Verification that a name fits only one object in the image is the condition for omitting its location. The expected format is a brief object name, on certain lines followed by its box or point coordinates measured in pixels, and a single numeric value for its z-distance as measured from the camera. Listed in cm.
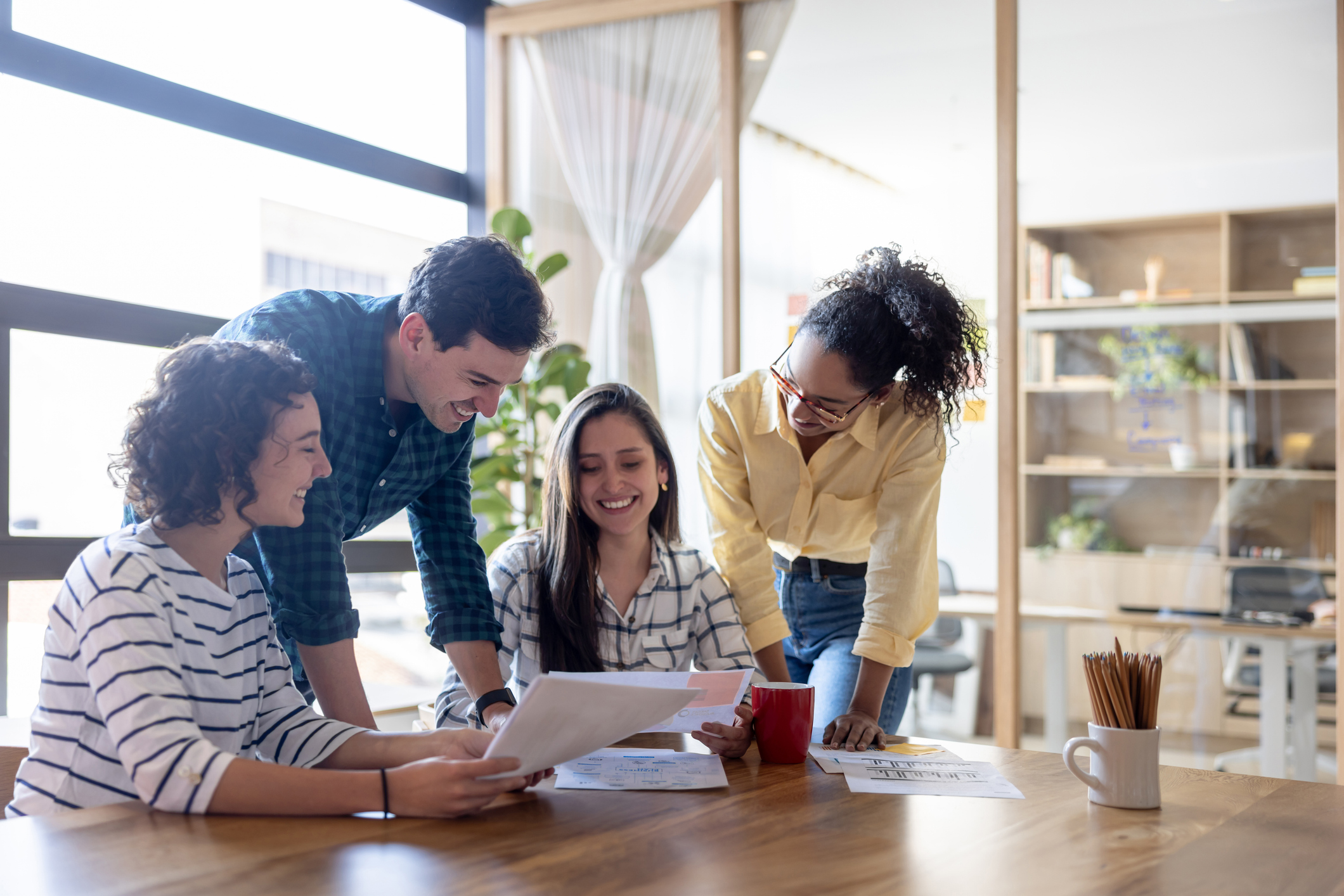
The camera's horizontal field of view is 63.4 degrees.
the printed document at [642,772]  117
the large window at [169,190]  262
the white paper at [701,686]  121
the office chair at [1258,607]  299
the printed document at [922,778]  117
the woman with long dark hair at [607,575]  173
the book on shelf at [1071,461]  326
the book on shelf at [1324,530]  297
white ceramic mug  111
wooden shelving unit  301
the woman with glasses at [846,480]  171
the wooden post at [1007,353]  320
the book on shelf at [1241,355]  308
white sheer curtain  366
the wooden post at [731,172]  356
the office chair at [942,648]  347
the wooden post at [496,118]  394
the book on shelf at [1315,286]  298
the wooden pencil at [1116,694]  112
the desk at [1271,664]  301
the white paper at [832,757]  128
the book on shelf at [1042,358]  327
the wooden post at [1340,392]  293
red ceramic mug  131
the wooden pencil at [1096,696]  113
